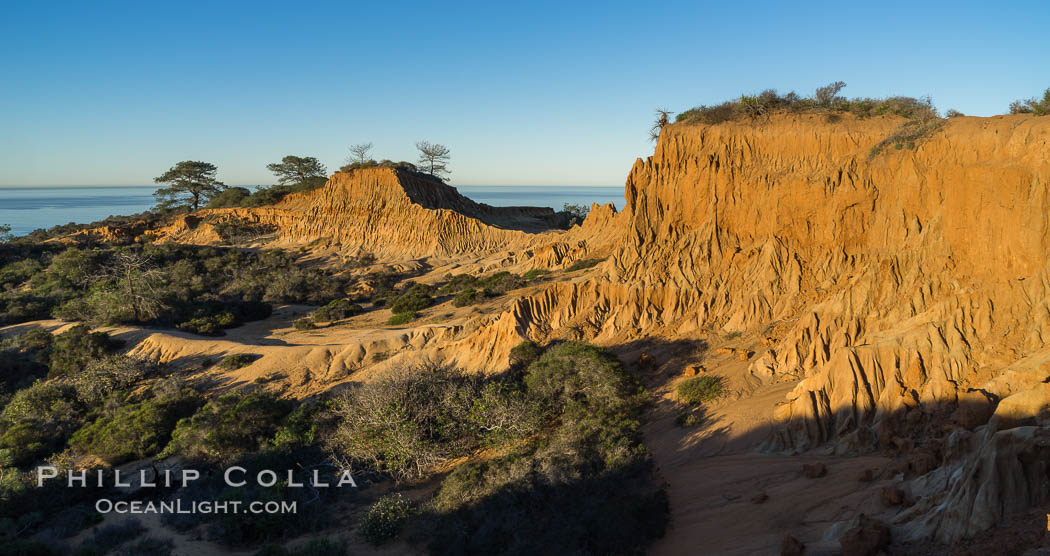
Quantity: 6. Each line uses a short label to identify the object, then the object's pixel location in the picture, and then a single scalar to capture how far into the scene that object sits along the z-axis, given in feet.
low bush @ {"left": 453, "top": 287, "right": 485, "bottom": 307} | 93.04
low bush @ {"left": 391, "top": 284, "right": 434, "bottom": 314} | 94.53
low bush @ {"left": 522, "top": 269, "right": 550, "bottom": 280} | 108.29
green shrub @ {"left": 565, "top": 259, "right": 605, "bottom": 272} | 103.10
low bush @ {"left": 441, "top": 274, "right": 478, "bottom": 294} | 110.11
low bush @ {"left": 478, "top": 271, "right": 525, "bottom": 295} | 100.78
